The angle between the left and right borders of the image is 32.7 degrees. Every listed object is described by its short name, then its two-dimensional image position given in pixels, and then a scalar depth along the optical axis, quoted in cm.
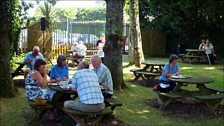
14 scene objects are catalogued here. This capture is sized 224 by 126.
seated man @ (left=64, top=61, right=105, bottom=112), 614
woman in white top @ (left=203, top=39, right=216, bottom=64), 2197
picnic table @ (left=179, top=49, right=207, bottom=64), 2232
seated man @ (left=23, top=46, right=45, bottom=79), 1106
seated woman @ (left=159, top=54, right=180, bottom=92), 941
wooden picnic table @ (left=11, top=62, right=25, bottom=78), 1150
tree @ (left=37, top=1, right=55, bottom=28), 2170
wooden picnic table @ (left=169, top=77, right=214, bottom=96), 871
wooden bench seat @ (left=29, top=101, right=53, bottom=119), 684
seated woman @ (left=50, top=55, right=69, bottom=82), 845
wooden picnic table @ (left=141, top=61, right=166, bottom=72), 1291
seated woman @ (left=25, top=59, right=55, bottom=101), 702
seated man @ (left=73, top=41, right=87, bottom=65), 1798
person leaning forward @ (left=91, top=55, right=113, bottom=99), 754
